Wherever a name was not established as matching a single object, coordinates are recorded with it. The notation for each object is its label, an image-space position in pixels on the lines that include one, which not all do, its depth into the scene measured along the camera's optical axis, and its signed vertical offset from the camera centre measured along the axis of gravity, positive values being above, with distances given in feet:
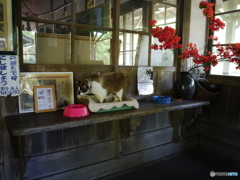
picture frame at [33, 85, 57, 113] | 5.11 -0.76
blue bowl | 6.64 -1.01
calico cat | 5.31 -0.43
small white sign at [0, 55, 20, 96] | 4.52 -0.16
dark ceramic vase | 7.19 -0.57
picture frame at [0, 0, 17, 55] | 4.42 +0.95
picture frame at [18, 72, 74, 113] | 5.09 -0.44
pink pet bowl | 4.84 -1.03
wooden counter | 4.04 -1.17
